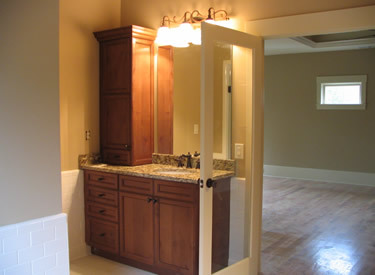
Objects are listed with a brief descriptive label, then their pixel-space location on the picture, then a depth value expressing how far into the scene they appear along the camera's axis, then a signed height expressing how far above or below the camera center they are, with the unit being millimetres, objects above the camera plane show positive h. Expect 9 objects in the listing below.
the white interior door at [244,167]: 2965 -384
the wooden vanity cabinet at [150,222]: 3121 -869
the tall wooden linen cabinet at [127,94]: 3795 +253
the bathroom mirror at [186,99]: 3779 +201
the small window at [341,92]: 7582 +547
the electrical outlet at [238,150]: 3285 -245
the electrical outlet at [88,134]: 3969 -137
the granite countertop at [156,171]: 3154 -449
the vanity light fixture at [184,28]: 3466 +843
